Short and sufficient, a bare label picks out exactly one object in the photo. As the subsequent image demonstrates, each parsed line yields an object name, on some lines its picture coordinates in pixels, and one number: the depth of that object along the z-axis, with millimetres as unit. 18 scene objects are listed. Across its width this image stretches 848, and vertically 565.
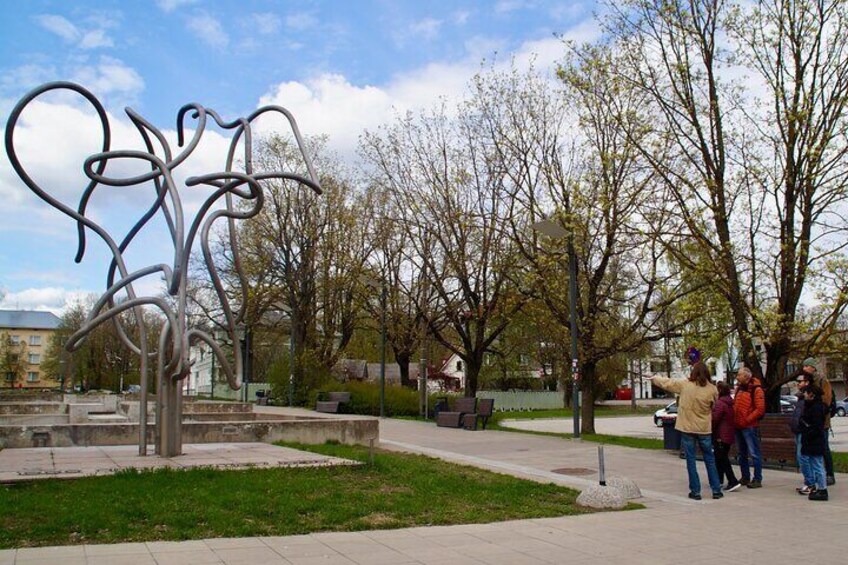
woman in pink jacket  11867
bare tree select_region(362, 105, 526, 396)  29000
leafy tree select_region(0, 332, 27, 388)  91625
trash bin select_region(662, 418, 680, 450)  16875
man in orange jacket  12227
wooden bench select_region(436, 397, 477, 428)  24812
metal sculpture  13008
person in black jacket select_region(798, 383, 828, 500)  10781
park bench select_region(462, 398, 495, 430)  24094
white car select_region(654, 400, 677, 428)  35912
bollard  10298
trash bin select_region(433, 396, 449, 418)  29266
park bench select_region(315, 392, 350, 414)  32344
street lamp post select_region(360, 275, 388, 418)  31312
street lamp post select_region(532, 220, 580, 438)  19594
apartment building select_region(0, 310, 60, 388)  123875
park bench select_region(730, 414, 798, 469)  13969
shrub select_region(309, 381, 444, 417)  33406
